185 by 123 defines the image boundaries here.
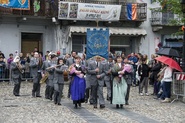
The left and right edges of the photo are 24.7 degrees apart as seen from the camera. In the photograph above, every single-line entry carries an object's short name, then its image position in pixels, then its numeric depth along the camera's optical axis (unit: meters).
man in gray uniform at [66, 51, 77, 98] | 17.95
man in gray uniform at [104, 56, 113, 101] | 14.37
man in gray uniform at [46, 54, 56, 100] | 15.10
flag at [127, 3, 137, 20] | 28.38
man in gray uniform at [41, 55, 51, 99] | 15.95
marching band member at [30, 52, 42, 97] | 16.69
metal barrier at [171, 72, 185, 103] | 15.81
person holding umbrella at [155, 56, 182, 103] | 15.86
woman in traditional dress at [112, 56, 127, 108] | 13.76
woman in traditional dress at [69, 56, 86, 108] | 13.57
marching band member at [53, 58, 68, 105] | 14.48
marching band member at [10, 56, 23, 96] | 16.94
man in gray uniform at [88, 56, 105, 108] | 13.85
